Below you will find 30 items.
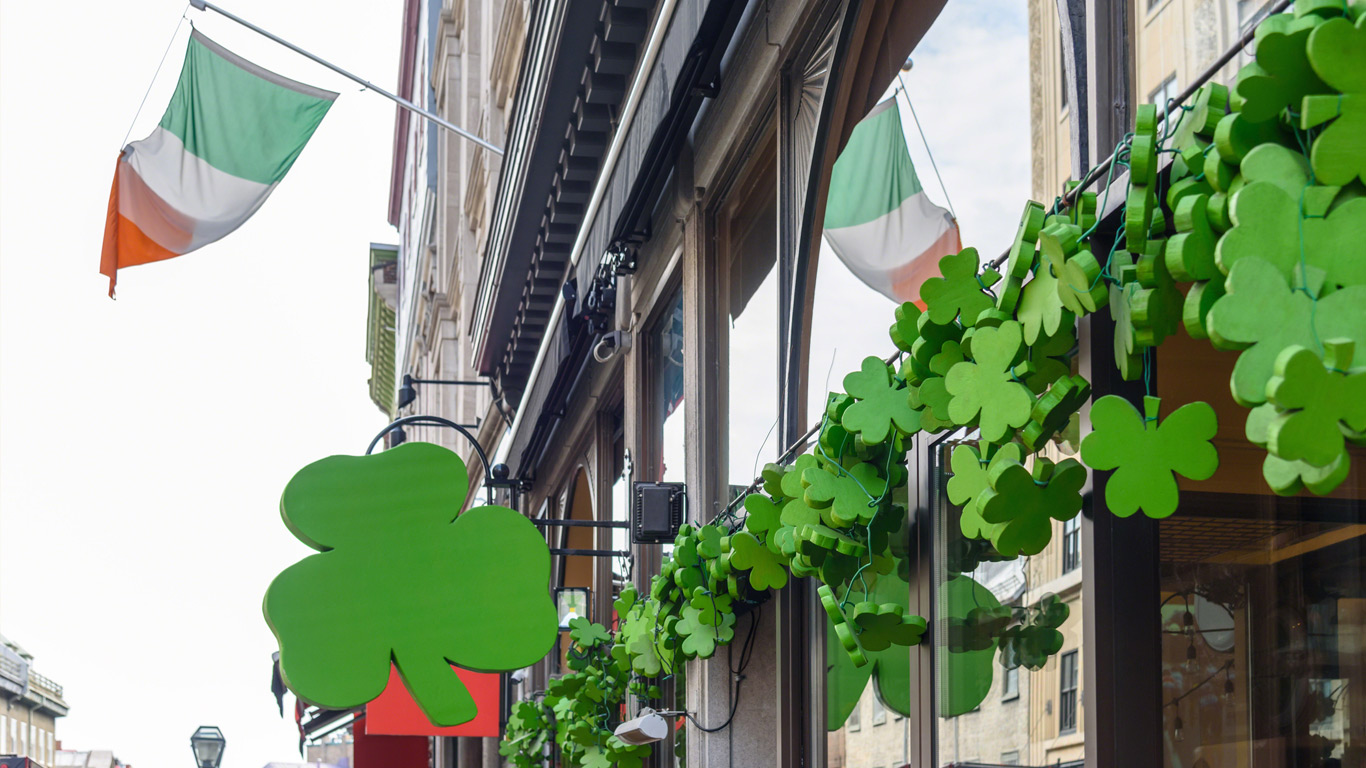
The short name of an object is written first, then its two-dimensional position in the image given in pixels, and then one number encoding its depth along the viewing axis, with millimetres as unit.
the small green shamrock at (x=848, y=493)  4660
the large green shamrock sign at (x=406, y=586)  4457
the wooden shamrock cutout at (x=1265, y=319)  2158
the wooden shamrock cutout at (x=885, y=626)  4484
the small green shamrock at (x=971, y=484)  3354
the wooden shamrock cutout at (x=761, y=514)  5605
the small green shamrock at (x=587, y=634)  9742
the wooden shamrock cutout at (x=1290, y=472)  2125
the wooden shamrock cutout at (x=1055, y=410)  3172
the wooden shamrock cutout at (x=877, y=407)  4285
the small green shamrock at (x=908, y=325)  3895
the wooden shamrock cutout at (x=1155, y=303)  2697
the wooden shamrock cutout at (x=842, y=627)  4371
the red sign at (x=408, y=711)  11164
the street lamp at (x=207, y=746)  18250
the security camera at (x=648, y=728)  7473
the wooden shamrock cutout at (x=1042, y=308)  3068
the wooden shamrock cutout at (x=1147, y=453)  2752
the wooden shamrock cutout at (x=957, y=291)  3639
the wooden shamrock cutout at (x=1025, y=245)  3213
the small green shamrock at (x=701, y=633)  6853
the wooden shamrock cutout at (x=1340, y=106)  2205
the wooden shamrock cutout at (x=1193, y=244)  2463
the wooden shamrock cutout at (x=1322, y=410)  2076
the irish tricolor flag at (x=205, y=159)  12633
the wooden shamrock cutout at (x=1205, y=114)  2629
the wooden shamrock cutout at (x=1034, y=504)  3207
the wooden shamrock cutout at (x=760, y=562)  5773
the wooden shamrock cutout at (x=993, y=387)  3242
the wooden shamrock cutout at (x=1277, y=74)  2289
